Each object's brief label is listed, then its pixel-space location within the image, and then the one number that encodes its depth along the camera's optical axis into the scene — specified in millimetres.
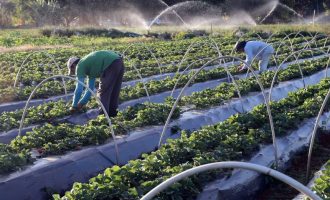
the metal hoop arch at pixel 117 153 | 7223
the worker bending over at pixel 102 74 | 9000
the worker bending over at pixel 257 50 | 13492
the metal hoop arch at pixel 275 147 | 7027
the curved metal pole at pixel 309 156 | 6592
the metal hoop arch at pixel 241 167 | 3170
